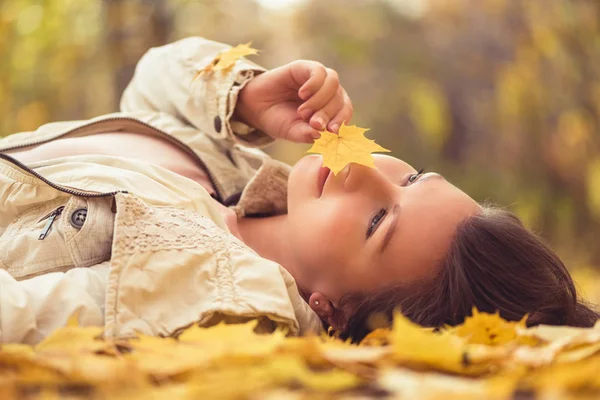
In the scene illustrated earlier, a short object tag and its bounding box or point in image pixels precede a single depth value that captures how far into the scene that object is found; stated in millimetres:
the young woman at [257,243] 1256
